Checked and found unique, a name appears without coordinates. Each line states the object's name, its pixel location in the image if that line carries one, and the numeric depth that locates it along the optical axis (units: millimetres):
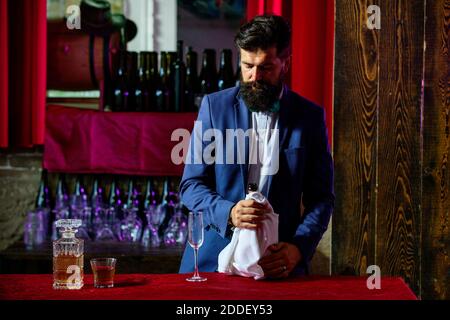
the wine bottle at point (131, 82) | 4309
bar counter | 2141
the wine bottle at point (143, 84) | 4312
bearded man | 2547
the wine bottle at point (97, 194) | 4180
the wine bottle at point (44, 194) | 4266
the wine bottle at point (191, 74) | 4355
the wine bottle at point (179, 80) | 4254
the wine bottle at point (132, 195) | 4234
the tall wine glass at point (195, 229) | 2289
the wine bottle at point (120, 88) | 4293
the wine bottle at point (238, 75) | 4379
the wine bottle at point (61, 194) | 4156
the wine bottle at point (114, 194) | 4266
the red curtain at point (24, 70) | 4137
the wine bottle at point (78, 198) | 4121
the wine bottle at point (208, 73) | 4402
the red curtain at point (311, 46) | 3818
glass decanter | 2223
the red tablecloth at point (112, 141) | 4055
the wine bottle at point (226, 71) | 4367
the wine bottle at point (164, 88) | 4289
